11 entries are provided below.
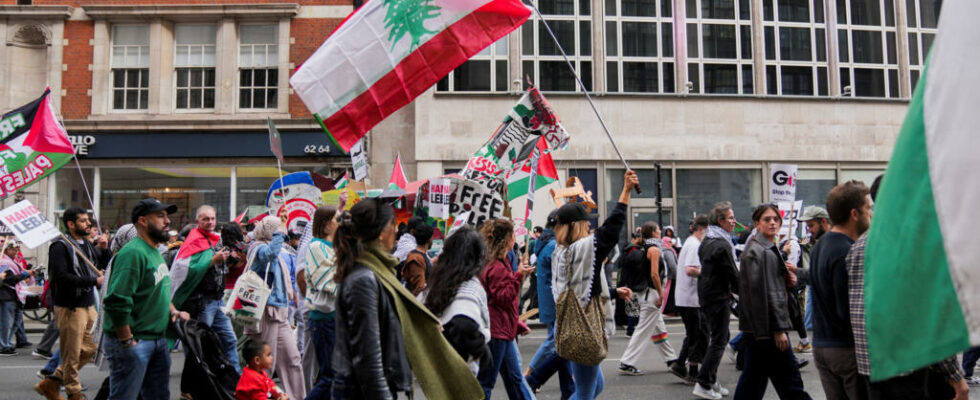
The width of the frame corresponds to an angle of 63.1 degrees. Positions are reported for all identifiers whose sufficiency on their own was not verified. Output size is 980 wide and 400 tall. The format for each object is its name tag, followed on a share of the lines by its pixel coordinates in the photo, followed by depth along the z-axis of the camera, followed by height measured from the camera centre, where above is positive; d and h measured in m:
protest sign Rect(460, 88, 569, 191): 8.93 +1.15
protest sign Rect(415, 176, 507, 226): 8.95 +0.43
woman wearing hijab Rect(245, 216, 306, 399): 7.06 -0.63
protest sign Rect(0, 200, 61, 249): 7.63 +0.17
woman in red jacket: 5.76 -0.53
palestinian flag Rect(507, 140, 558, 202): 11.29 +0.91
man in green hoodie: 5.10 -0.47
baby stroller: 6.36 -1.05
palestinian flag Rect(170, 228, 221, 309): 6.75 -0.22
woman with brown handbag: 5.68 -0.39
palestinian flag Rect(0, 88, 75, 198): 9.57 +1.19
